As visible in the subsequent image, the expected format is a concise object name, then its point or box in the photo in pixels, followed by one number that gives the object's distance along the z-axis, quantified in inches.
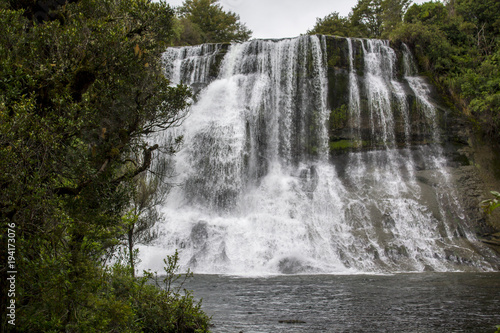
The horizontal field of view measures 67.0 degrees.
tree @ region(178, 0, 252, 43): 1888.5
